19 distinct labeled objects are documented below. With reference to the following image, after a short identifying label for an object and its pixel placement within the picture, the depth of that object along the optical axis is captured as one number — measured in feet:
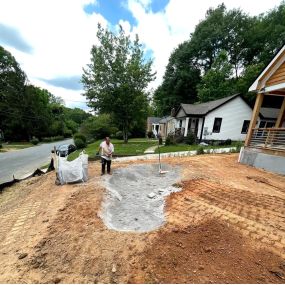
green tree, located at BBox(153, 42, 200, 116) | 112.16
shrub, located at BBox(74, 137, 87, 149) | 76.94
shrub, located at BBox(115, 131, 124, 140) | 107.45
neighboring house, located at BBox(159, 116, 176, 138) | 87.12
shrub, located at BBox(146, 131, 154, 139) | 119.69
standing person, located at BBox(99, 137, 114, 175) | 24.40
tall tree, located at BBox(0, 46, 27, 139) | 123.85
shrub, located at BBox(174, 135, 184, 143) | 62.39
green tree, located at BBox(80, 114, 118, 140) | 103.45
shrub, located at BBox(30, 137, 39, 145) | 119.83
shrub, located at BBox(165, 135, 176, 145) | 60.18
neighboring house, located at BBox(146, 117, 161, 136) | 136.98
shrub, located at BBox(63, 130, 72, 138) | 187.18
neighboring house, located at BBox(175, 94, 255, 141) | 61.05
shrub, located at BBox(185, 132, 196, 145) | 60.64
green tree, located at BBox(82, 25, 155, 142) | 66.95
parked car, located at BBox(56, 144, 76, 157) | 60.41
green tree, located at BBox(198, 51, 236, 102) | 88.48
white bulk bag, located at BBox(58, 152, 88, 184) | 22.29
